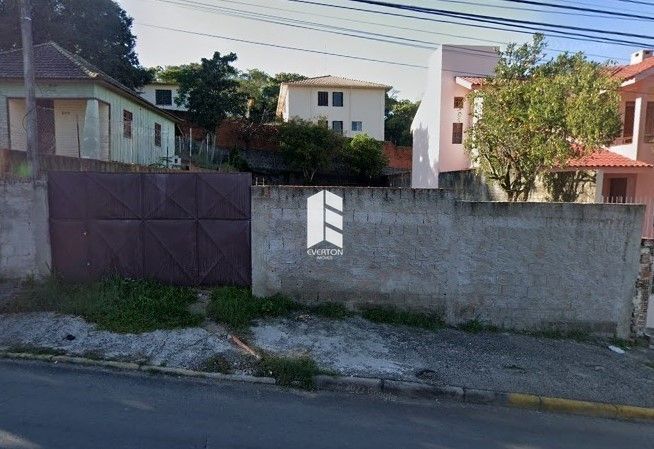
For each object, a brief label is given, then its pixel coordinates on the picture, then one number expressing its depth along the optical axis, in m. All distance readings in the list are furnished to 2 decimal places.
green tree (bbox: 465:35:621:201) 8.27
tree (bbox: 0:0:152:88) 22.23
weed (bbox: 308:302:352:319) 6.56
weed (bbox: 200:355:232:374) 4.86
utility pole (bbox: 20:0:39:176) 7.32
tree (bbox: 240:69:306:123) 39.28
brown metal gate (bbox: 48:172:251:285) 7.10
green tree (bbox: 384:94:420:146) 39.59
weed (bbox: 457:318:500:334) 6.54
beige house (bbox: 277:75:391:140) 35.94
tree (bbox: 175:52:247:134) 27.15
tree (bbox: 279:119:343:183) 26.70
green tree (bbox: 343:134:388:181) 28.19
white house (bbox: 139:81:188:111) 37.38
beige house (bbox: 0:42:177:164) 13.98
